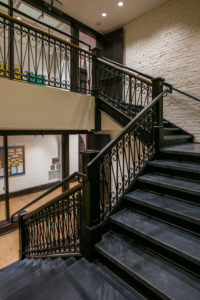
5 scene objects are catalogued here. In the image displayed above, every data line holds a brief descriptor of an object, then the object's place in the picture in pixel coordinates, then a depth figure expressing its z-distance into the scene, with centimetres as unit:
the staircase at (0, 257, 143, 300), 142
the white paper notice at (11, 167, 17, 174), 642
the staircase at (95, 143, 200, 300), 139
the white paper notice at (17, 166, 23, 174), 657
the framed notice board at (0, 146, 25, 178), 627
